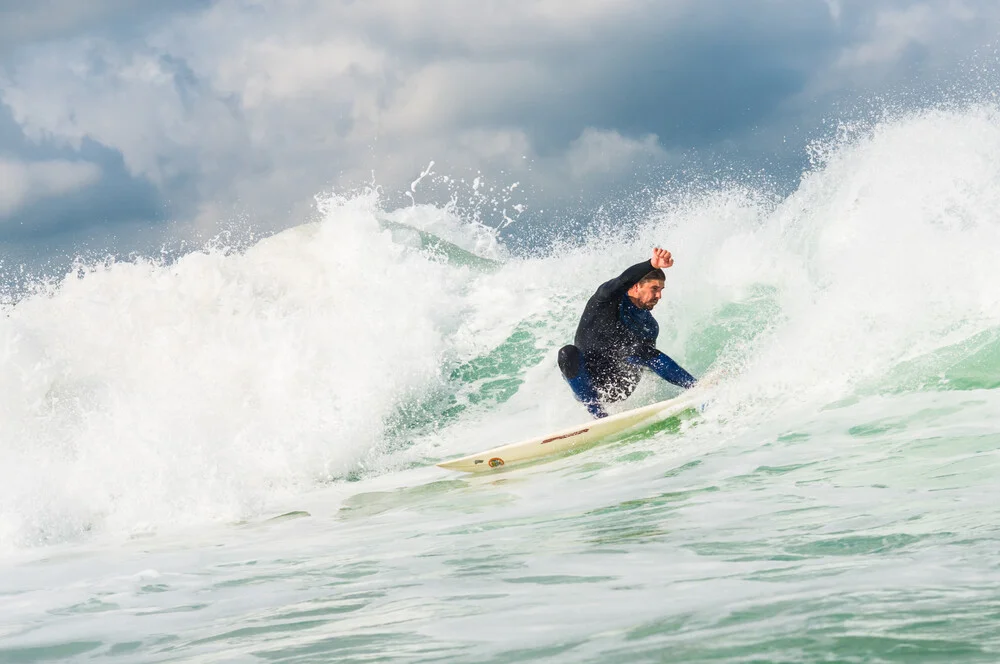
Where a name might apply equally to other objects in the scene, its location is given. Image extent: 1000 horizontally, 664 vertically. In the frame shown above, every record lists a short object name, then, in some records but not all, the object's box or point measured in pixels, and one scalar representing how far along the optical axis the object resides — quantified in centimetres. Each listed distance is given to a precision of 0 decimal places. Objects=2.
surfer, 1650
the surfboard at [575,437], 1653
